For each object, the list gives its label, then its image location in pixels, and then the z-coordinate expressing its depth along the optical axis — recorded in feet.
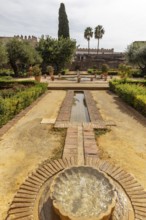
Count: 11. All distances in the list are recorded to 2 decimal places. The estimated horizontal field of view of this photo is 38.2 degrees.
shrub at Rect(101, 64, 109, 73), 99.66
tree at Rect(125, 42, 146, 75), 112.47
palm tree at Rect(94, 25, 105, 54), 215.51
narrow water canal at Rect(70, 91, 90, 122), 29.96
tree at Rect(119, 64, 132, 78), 66.69
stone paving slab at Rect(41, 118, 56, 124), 26.35
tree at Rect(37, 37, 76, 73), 116.47
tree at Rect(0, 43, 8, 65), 79.56
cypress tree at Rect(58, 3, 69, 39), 159.84
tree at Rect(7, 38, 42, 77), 98.78
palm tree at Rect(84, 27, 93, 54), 213.87
